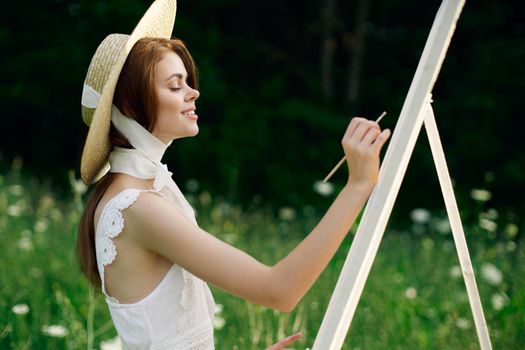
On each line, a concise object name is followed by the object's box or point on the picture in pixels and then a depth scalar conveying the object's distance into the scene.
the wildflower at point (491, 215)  3.53
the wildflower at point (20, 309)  2.54
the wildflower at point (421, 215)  3.88
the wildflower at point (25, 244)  3.74
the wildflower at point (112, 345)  2.40
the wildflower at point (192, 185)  6.03
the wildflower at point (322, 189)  3.46
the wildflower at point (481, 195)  3.42
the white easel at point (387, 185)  1.47
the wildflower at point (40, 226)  4.10
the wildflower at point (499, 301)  3.10
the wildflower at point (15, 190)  4.75
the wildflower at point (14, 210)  4.07
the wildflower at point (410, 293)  3.14
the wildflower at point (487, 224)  3.39
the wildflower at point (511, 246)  3.60
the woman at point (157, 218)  1.52
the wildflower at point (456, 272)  3.47
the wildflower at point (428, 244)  4.24
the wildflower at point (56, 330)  2.48
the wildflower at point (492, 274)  3.05
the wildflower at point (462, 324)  3.05
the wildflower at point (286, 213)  4.62
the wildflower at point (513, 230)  3.53
